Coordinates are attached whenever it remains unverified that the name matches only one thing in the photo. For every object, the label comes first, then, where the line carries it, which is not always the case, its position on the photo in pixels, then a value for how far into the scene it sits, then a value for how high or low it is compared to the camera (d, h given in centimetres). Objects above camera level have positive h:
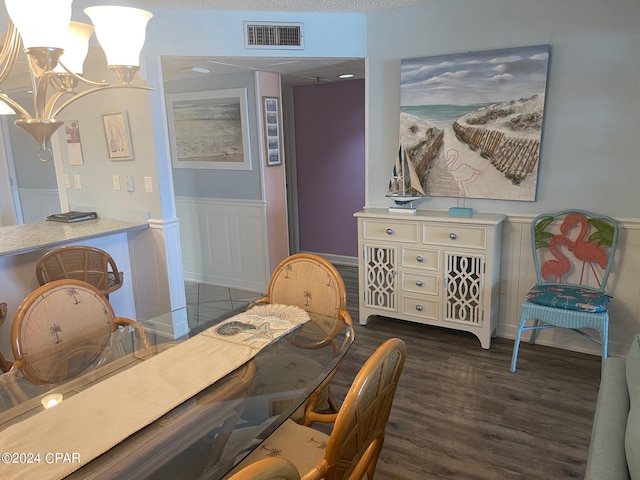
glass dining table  123 -77
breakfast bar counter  298 -64
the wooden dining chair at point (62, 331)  183 -76
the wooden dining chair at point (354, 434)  119 -79
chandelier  130 +33
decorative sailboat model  356 -29
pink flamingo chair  276 -85
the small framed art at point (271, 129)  439 +17
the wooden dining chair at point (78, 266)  278 -68
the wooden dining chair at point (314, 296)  210 -73
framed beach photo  446 +19
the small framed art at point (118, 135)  347 +11
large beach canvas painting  312 +15
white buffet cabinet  322 -87
